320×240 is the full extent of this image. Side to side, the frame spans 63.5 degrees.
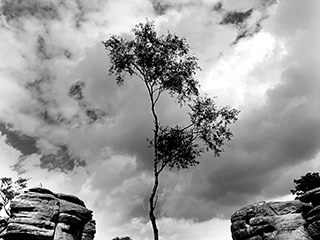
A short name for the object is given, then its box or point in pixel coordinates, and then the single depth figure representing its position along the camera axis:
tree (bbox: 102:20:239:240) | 36.09
